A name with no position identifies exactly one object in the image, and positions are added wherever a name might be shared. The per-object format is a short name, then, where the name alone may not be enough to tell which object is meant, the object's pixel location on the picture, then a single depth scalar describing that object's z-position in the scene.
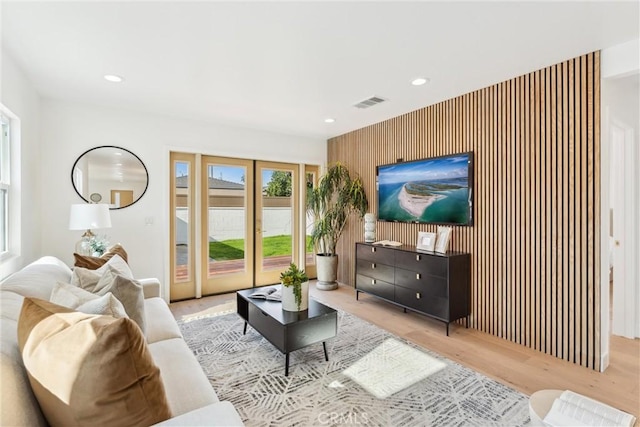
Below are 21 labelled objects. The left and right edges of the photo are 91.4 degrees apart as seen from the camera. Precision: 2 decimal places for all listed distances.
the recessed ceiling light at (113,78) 2.92
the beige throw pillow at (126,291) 1.74
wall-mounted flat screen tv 3.40
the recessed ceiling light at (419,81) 3.00
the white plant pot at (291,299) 2.58
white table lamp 3.12
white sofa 0.90
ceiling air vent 3.55
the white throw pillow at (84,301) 1.35
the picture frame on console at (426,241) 3.55
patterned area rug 1.95
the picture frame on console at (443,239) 3.39
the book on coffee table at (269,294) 2.90
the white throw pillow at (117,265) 2.15
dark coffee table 2.36
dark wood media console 3.17
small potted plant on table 2.56
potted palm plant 4.88
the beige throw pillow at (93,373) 0.88
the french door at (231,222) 4.42
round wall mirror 3.71
